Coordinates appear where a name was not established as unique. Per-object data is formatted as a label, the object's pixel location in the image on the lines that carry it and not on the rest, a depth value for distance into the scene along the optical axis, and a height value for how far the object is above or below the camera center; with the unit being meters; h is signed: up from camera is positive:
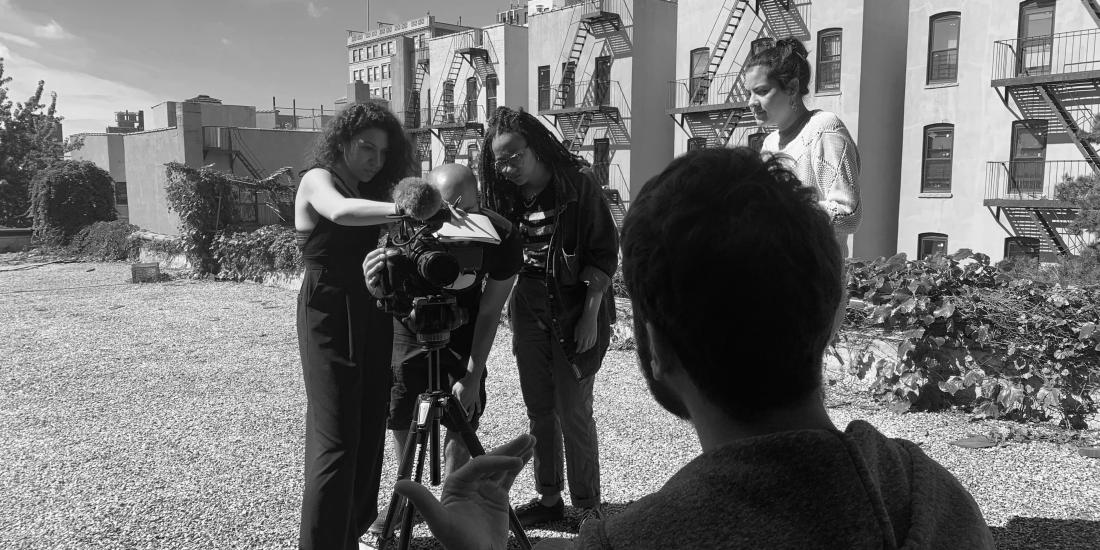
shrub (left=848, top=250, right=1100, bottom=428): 4.89 -0.97
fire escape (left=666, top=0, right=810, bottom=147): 22.12 +3.78
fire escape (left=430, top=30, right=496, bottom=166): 33.00 +4.20
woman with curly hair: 2.92 -0.55
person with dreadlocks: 3.45 -0.43
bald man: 3.15 -0.60
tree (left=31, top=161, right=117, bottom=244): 21.25 -0.16
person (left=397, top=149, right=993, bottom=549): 0.86 -0.26
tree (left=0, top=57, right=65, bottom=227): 27.83 +1.78
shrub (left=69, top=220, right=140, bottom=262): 18.97 -1.20
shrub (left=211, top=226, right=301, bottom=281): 14.04 -1.09
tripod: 2.73 -0.85
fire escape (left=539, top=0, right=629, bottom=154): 26.70 +3.85
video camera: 2.58 -0.25
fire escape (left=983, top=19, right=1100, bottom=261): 17.36 +1.93
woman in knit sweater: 2.81 +0.26
